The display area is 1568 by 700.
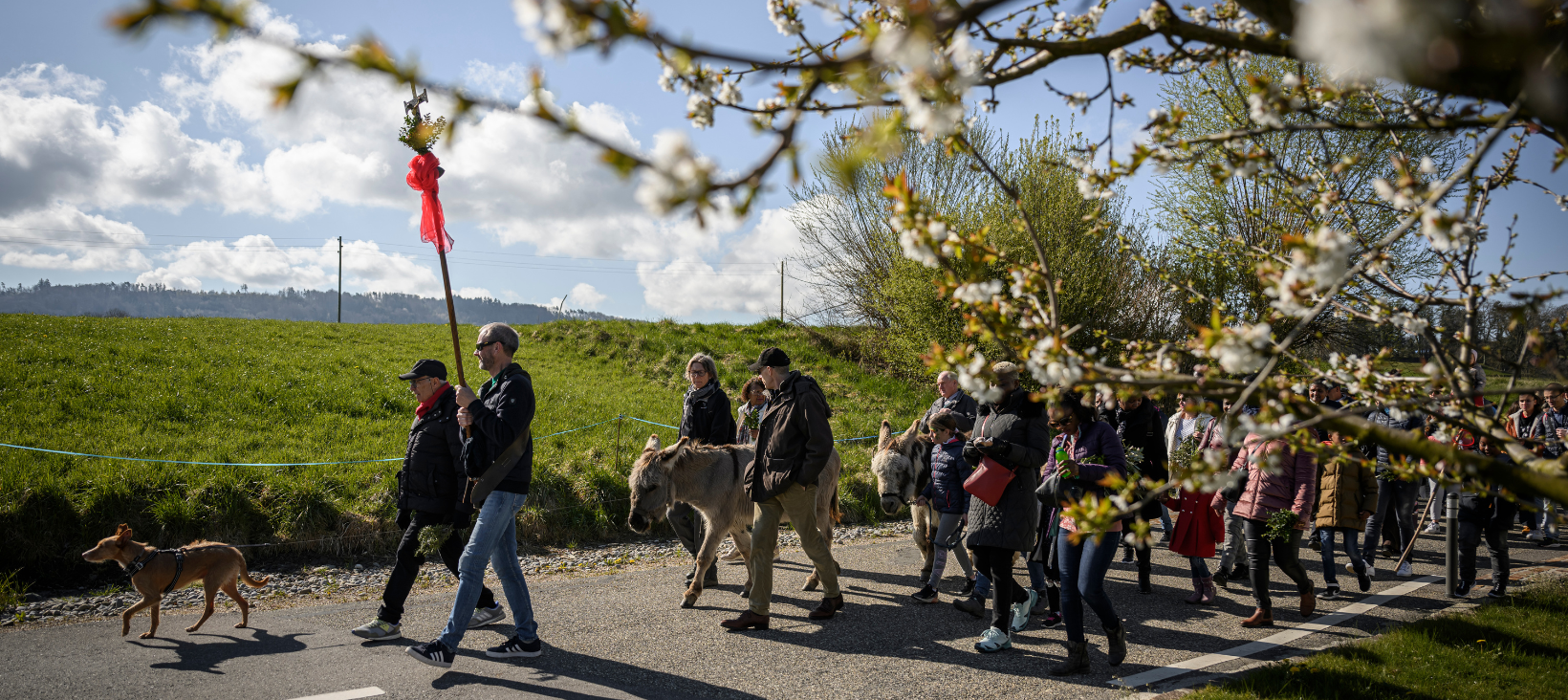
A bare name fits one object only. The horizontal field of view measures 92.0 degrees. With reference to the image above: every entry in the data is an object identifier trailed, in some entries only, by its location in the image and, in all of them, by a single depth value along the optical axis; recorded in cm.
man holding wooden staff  526
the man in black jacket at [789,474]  623
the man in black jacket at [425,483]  573
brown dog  570
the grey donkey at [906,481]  763
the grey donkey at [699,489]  702
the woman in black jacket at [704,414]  804
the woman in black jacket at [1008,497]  561
